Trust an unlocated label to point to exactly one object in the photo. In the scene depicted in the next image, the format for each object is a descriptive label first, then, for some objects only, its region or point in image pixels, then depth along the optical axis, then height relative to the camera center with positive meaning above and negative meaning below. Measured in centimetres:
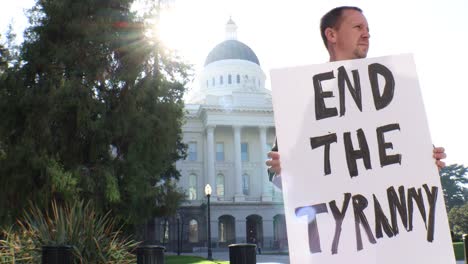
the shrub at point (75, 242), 757 +65
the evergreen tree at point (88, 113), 1736 +595
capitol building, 5259 +1107
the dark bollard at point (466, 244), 635 +31
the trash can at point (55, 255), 577 +35
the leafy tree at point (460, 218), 5950 +588
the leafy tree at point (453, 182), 7088 +1176
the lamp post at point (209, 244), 2572 +189
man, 286 +129
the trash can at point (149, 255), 621 +33
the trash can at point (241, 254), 551 +26
